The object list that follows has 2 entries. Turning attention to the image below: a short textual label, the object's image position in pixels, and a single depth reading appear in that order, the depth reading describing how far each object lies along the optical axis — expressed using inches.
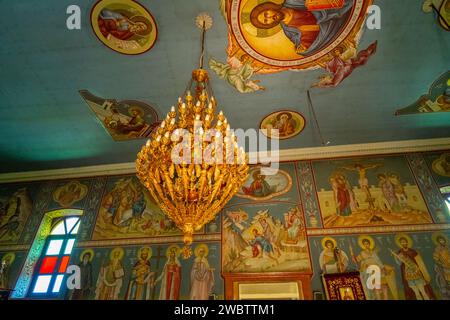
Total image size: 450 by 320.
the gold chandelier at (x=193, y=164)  153.4
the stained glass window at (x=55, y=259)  279.1
